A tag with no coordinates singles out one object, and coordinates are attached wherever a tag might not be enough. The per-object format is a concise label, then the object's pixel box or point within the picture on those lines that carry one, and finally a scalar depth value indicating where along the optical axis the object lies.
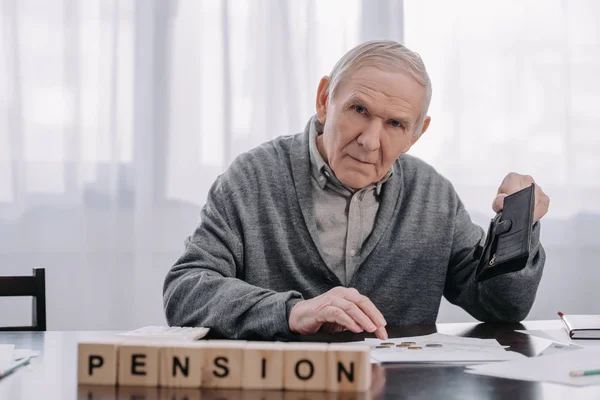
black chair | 1.68
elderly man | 1.61
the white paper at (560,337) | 1.26
